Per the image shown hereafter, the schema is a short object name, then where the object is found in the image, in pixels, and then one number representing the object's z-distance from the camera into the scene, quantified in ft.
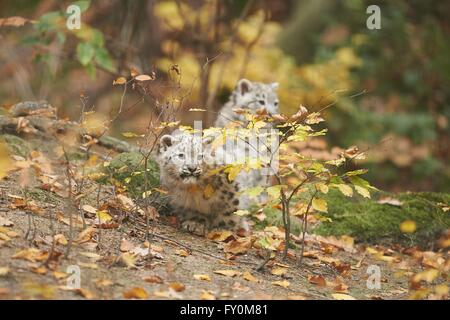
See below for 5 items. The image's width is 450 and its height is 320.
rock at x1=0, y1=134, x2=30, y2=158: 48.49
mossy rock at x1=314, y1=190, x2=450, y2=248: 50.34
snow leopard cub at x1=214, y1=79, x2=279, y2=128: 66.03
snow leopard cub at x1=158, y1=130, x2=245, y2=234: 42.70
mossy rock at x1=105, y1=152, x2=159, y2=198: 47.21
